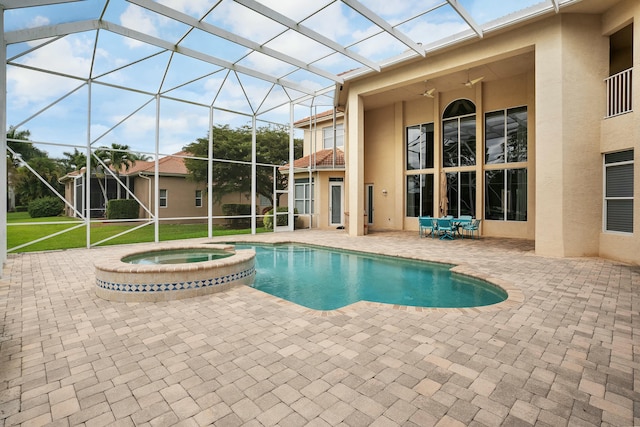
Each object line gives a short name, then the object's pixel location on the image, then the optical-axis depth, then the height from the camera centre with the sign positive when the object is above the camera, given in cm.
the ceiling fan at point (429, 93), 1203 +440
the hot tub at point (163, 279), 484 -107
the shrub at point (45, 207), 1561 +27
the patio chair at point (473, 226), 1137 -60
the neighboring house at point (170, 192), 1856 +119
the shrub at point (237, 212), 1838 -5
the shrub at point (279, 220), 1616 -47
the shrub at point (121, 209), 1827 +18
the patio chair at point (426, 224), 1214 -56
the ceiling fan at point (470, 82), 1076 +432
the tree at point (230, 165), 1848 +269
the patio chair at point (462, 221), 1155 -43
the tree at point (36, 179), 1002 +121
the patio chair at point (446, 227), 1173 -66
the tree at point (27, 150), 952 +191
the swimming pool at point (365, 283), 543 -149
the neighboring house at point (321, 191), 1634 +101
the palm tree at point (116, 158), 1972 +345
